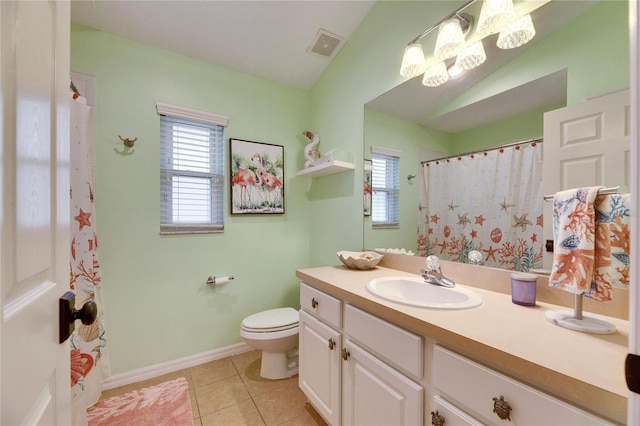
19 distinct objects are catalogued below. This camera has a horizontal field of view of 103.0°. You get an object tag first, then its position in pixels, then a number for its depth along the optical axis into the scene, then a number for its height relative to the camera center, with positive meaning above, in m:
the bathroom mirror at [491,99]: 0.97 +0.57
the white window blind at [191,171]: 2.00 +0.34
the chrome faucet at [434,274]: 1.26 -0.32
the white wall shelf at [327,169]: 1.97 +0.36
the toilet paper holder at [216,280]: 2.11 -0.57
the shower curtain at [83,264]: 1.38 -0.31
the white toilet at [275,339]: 1.79 -0.90
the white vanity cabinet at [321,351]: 1.29 -0.77
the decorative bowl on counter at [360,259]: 1.67 -0.31
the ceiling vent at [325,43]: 2.02 +1.40
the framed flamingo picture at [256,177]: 2.21 +0.32
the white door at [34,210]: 0.39 +0.00
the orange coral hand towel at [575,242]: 0.77 -0.09
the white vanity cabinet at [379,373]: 0.91 -0.65
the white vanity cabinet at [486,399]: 0.59 -0.49
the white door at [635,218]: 0.41 -0.01
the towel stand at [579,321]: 0.75 -0.34
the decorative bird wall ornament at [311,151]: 2.35 +0.58
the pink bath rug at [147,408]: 1.51 -1.24
